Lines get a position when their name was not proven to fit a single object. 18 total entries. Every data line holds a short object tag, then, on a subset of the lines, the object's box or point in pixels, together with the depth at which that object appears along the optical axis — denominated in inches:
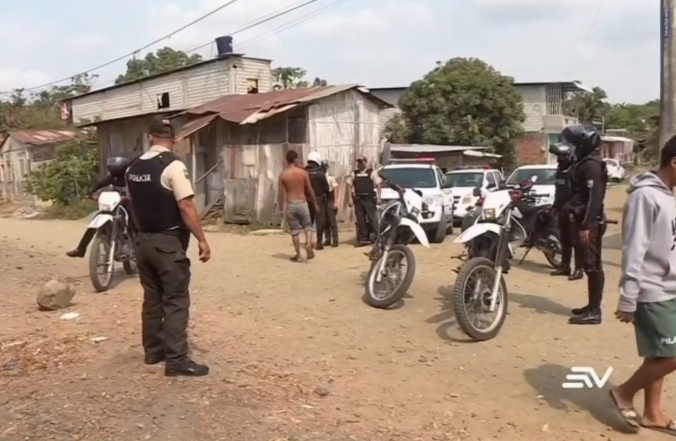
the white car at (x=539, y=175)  643.9
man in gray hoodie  167.5
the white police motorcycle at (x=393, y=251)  309.1
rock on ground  304.0
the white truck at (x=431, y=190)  585.3
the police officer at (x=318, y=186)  522.6
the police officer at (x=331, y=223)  543.4
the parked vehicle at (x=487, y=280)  254.1
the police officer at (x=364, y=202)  548.1
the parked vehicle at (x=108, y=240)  344.8
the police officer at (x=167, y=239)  206.4
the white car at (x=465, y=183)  710.5
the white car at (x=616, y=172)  1518.0
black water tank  1184.2
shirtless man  443.8
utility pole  407.2
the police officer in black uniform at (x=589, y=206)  278.4
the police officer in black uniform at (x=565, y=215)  311.6
